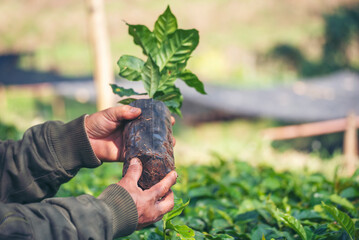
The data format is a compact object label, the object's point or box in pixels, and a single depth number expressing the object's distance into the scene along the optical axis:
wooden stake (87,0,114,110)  4.25
